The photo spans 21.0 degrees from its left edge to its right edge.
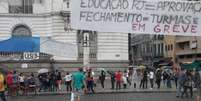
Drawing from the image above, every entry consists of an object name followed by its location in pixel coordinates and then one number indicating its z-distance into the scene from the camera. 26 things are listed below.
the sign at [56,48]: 36.00
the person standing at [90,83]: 31.94
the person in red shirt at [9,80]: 30.44
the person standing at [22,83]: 32.08
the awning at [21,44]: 35.03
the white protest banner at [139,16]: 11.95
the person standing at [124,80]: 36.77
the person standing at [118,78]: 35.69
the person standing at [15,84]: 30.83
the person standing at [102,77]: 36.59
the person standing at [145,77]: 36.78
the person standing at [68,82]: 33.75
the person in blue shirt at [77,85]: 20.56
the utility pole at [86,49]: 36.59
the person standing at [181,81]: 25.33
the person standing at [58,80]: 35.63
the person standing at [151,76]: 37.41
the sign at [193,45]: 83.27
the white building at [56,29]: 46.75
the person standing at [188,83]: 25.08
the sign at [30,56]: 40.19
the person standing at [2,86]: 20.11
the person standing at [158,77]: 37.35
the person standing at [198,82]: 20.83
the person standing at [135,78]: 39.59
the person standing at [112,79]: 36.31
